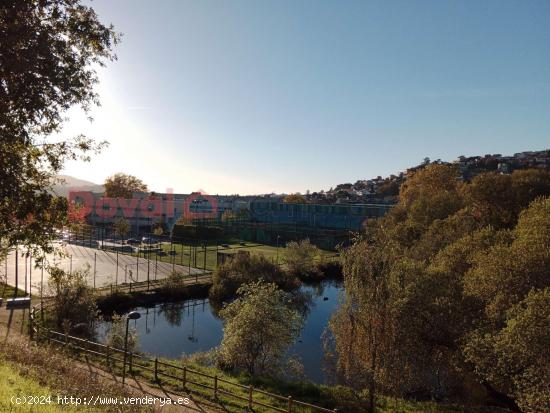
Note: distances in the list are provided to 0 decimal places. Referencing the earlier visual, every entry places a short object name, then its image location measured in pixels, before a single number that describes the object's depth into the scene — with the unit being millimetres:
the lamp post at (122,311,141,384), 15327
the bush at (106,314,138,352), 20469
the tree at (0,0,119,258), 8984
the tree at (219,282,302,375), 19125
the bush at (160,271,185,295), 35812
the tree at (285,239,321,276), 46781
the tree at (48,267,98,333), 23156
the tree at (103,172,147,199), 106188
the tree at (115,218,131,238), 60375
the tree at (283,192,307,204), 140025
